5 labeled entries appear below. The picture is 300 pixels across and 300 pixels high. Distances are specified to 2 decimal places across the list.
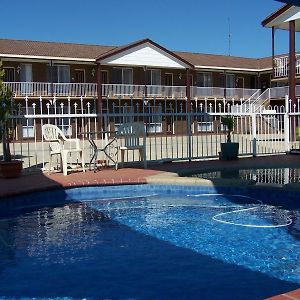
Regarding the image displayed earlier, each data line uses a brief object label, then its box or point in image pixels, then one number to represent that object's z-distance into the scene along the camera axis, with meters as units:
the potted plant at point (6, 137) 8.73
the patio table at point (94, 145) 9.38
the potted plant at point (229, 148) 11.65
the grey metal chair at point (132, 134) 9.81
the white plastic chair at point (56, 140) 8.88
